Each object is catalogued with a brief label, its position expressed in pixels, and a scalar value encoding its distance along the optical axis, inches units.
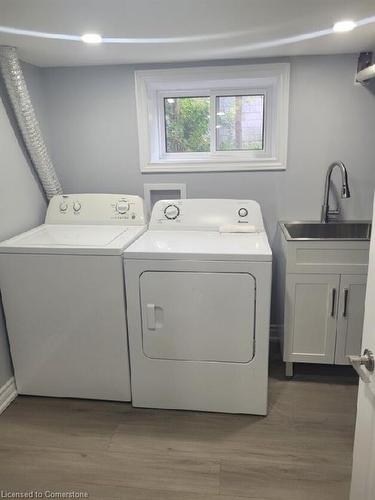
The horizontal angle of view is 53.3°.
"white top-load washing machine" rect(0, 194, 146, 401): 77.4
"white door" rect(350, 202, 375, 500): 38.4
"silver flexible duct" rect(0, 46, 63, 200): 80.6
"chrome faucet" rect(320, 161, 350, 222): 90.4
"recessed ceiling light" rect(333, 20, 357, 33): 67.2
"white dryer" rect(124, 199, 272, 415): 73.6
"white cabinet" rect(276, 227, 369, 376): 84.0
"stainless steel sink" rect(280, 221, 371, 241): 99.3
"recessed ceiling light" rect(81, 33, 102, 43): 71.3
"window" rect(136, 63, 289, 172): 95.6
